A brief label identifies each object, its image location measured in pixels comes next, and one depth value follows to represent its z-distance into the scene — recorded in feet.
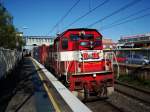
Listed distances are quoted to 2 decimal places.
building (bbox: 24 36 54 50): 183.54
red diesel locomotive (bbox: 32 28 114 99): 18.47
